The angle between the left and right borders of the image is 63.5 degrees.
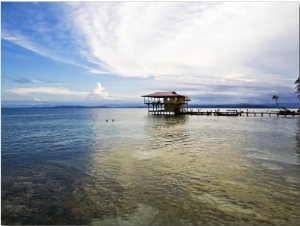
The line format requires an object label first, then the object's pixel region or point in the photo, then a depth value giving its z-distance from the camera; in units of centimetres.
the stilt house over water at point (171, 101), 6159
